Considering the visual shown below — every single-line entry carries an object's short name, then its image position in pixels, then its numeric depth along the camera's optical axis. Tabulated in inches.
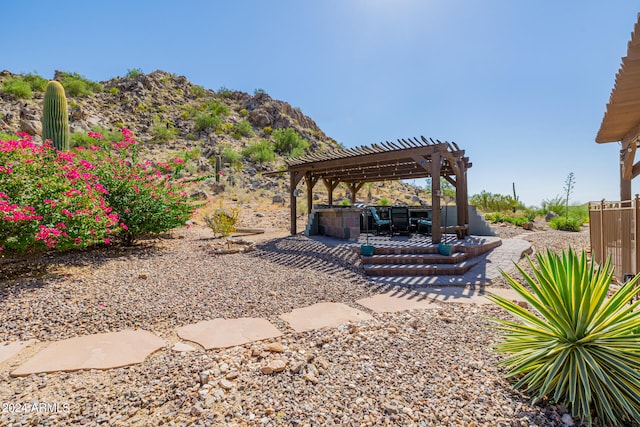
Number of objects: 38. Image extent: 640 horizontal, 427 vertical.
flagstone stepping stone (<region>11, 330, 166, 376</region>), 89.1
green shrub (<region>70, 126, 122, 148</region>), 711.1
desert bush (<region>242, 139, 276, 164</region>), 950.4
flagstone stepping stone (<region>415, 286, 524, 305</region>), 164.6
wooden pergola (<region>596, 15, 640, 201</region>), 133.2
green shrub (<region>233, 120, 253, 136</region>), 1124.5
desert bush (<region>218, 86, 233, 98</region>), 1423.5
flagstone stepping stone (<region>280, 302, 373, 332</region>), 124.0
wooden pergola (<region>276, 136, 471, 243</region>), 287.7
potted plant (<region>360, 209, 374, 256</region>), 253.0
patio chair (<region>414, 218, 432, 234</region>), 409.3
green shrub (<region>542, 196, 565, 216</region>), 689.6
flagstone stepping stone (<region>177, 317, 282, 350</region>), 107.0
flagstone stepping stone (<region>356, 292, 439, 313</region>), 149.3
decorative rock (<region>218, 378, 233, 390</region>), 78.1
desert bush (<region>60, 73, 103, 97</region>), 968.9
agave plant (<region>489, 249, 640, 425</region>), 67.4
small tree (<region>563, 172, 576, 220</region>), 738.1
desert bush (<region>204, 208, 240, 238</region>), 327.3
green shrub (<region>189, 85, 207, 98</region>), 1338.6
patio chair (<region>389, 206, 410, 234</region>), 389.4
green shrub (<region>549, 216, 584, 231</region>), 510.3
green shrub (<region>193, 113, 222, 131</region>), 1057.5
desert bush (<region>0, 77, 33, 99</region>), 804.0
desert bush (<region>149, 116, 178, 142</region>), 939.3
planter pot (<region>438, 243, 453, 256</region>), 250.7
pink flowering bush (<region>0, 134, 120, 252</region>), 166.6
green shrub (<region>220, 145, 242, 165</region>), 886.4
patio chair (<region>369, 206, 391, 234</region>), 388.8
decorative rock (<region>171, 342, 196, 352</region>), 101.2
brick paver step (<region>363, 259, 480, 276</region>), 225.9
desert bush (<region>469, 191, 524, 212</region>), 713.0
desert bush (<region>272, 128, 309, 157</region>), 1088.8
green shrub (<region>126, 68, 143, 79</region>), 1200.0
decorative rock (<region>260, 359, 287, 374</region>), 85.8
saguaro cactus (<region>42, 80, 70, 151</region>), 394.5
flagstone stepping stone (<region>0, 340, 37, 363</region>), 97.1
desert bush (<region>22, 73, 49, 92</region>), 890.7
